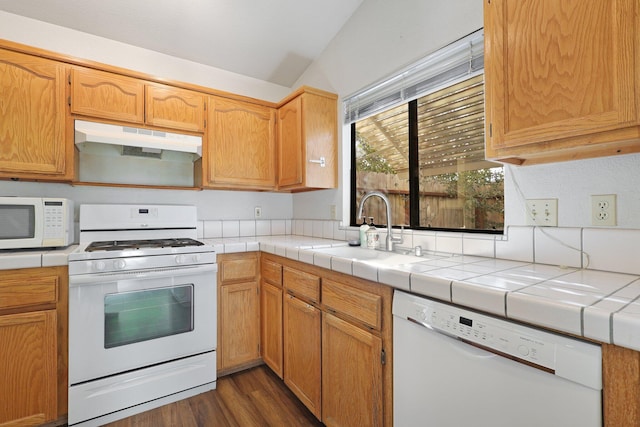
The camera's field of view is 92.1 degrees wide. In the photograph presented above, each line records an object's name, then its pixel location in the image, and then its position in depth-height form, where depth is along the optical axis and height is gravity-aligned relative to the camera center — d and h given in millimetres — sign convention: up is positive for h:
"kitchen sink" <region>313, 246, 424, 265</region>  1484 -222
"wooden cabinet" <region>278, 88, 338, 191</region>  2352 +593
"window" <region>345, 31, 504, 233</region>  1622 +448
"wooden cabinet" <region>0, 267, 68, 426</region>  1531 -657
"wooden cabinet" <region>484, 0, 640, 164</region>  834 +416
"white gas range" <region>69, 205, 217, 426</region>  1637 -615
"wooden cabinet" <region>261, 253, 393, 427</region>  1217 -608
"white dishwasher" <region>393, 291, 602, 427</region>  689 -422
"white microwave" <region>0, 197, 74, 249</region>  1650 -29
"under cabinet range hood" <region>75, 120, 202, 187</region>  1999 +461
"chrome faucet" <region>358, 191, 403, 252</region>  1874 -120
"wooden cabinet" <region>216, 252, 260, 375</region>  2113 -678
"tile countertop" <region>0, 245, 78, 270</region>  1512 -209
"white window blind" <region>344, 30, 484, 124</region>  1547 +819
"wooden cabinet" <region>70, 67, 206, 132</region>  1962 +798
